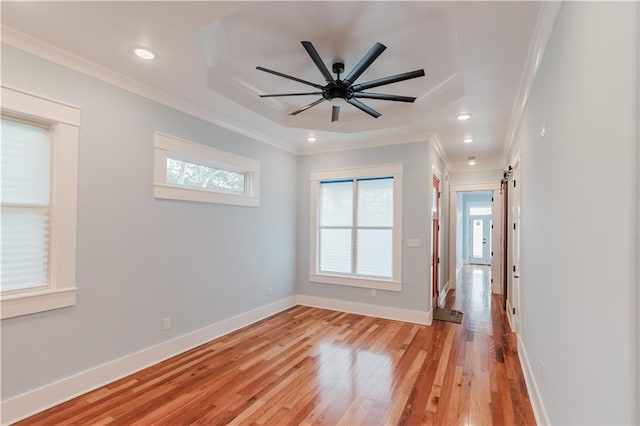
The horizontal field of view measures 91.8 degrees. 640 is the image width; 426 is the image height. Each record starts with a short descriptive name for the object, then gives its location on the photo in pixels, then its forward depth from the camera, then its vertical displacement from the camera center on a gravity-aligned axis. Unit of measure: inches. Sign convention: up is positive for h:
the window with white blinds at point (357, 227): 188.1 -5.8
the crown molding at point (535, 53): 71.8 +47.7
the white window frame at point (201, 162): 126.3 +25.2
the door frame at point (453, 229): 274.2 -9.2
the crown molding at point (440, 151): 182.2 +46.1
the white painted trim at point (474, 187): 257.3 +27.6
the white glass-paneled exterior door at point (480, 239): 468.8 -31.6
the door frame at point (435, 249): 195.9 -20.6
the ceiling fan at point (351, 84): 90.3 +45.8
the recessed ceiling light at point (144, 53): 95.6 +51.1
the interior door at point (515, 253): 145.6 -17.2
